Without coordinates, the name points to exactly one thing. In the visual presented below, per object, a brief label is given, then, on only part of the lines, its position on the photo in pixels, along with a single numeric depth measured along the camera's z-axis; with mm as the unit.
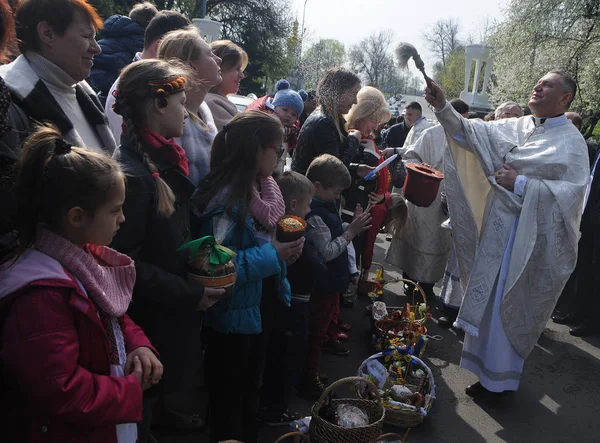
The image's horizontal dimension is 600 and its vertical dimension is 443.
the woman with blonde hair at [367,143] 4562
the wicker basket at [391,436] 2618
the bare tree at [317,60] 36125
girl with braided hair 1911
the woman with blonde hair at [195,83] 2645
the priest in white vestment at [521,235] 3703
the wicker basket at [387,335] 3942
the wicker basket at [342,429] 2527
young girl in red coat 1358
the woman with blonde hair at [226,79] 3285
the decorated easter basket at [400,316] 4098
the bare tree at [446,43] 56784
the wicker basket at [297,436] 2379
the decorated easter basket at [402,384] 3186
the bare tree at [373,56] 52375
